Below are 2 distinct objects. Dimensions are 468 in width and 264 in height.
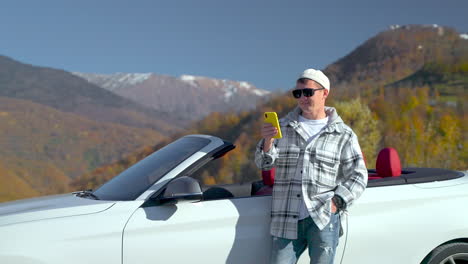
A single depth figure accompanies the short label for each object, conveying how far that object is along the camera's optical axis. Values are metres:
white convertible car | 3.26
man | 3.26
